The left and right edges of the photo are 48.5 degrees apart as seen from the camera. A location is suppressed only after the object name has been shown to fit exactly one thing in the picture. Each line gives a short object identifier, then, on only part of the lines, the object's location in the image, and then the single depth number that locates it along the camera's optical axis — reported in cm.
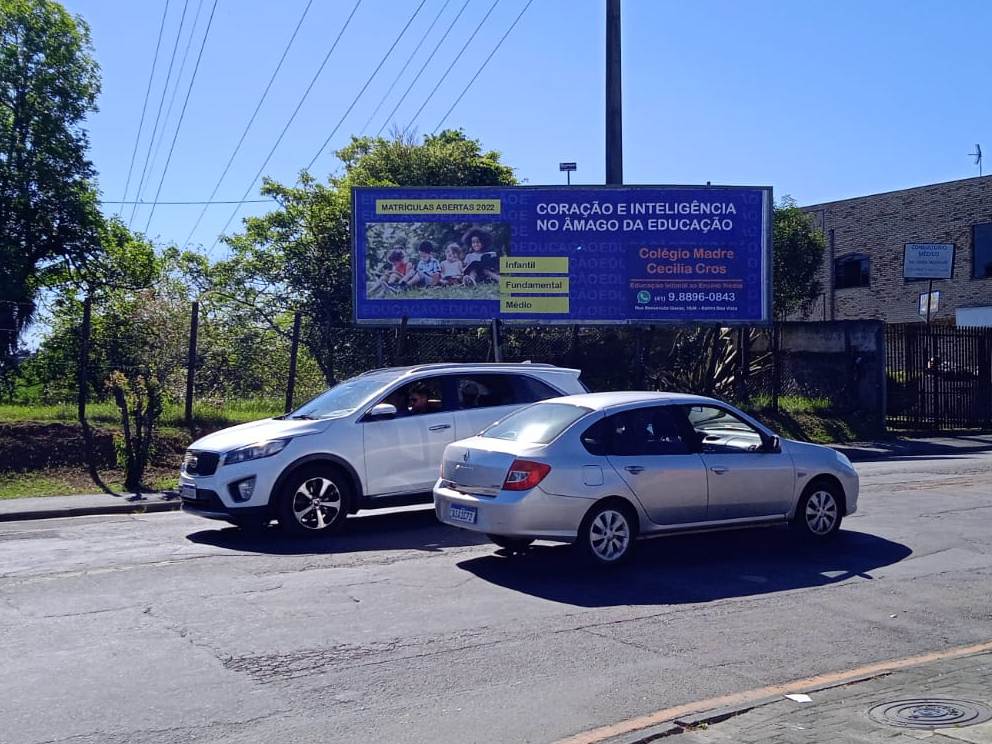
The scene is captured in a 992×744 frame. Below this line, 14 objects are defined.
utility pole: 2423
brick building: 4041
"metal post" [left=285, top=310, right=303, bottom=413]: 1970
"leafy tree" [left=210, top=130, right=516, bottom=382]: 2592
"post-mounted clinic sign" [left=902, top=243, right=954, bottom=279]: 3638
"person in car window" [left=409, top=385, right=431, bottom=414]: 1194
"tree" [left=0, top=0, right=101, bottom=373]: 3572
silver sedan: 911
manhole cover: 540
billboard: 2231
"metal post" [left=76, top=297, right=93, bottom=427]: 1755
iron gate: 2619
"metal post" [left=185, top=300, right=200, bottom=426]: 1850
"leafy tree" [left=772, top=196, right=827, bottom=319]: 3906
